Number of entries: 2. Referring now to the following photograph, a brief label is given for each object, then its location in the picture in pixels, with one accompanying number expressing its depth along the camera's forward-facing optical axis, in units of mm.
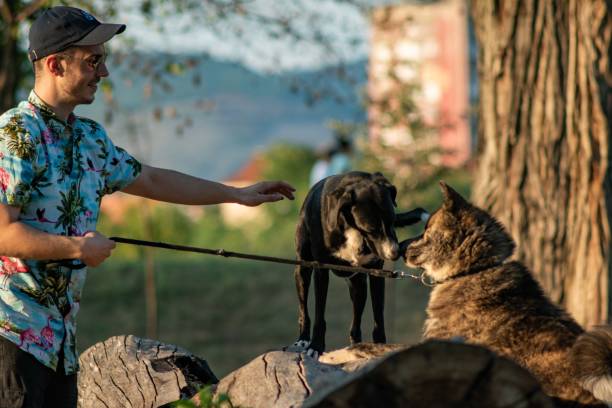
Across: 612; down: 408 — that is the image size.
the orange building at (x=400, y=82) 21641
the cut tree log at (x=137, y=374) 8863
